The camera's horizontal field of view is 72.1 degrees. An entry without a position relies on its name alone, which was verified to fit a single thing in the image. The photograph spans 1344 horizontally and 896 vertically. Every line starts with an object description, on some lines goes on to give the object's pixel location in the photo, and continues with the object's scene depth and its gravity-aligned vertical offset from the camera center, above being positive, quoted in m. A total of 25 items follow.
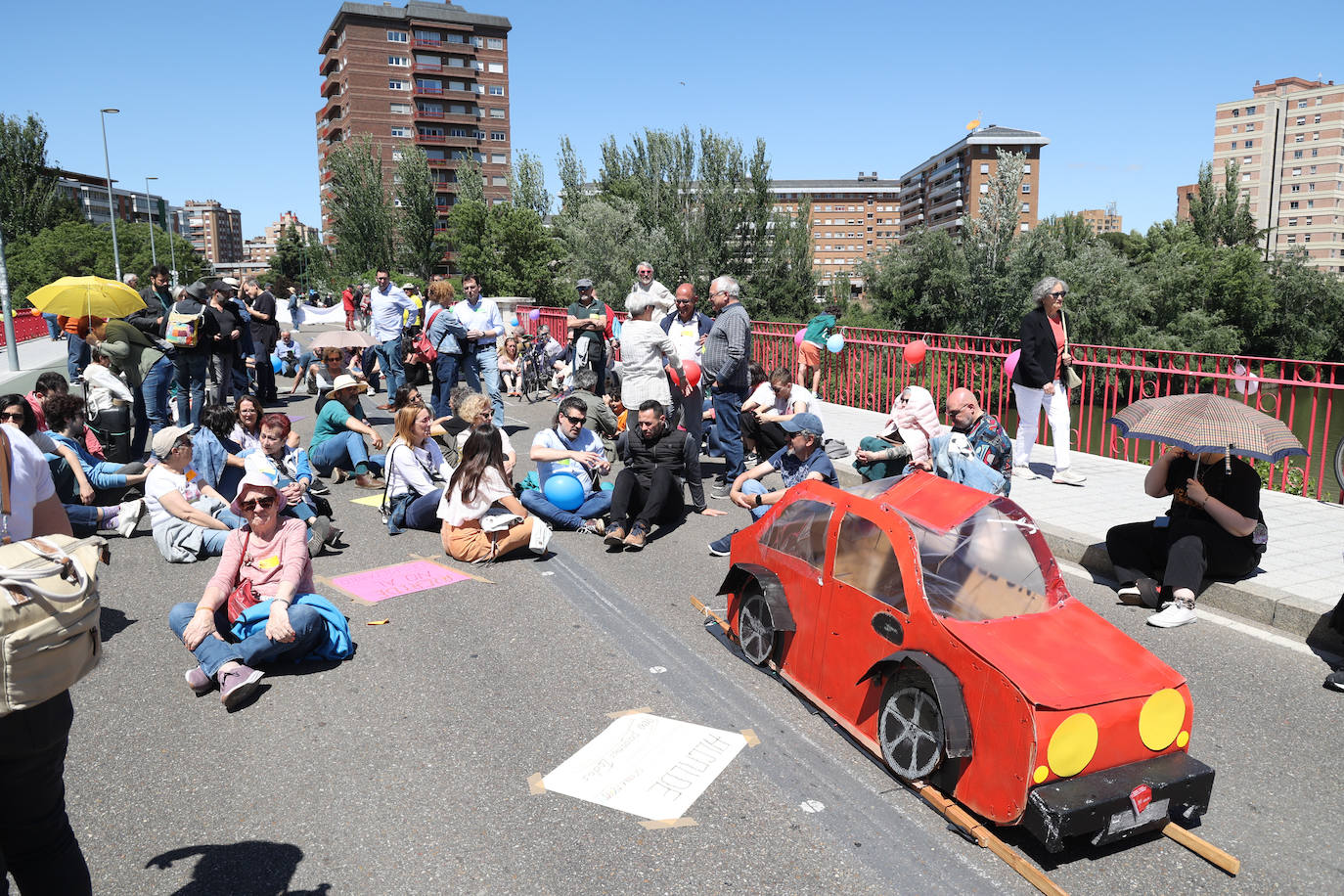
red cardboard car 3.59 -1.59
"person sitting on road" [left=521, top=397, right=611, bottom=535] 8.92 -1.58
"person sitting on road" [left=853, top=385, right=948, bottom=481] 8.21 -1.27
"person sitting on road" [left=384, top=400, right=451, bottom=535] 8.75 -1.70
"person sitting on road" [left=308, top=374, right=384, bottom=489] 10.88 -1.57
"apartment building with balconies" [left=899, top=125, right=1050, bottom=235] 146.75 +20.47
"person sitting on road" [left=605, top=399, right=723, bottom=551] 8.44 -1.63
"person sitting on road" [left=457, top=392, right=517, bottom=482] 8.38 -0.99
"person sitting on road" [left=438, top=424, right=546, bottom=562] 7.75 -1.72
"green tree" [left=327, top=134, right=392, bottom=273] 67.75 +6.84
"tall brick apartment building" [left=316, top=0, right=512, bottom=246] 102.62 +24.73
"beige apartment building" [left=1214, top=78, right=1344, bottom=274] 147.38 +21.48
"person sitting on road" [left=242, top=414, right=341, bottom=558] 8.17 -1.60
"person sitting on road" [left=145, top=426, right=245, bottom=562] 7.80 -1.74
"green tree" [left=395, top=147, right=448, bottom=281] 68.06 +6.53
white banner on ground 4.10 -2.18
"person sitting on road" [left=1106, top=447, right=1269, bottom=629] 6.39 -1.64
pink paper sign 7.08 -2.19
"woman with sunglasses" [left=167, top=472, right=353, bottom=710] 5.19 -1.78
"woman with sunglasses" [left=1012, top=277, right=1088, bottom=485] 10.02 -0.73
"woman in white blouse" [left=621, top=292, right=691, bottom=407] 9.80 -0.61
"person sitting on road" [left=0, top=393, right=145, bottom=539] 8.52 -1.93
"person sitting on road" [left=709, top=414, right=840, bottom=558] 7.31 -1.37
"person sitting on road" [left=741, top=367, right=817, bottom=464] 10.30 -1.22
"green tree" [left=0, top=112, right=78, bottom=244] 66.38 +9.10
